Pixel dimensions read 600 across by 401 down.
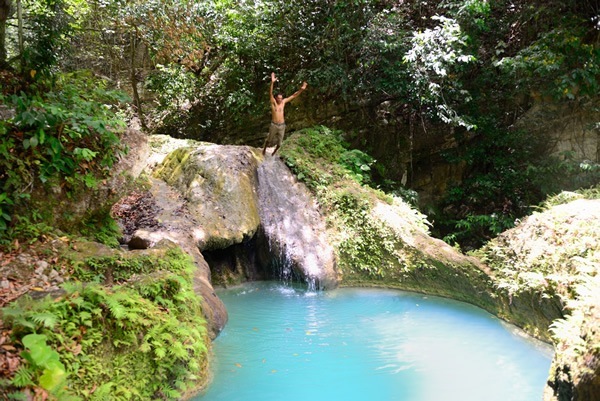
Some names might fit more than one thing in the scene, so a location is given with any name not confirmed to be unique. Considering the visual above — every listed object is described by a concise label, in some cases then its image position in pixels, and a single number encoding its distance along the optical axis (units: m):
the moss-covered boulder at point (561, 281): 3.86
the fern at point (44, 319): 3.11
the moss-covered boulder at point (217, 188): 8.35
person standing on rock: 10.44
